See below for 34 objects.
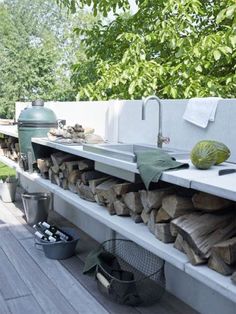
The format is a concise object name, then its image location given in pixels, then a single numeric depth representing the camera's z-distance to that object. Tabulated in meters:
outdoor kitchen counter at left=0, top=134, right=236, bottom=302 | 1.26
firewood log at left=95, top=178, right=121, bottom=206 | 2.08
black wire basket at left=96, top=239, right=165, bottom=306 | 1.90
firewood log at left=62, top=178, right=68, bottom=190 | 2.66
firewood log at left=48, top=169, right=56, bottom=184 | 2.86
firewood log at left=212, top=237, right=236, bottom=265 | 1.28
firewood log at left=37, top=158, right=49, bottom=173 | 2.97
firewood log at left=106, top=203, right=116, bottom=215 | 2.05
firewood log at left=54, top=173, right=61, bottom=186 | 2.76
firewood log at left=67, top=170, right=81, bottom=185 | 2.53
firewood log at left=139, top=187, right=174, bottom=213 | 1.72
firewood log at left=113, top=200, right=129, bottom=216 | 1.97
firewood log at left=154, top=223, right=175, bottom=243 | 1.60
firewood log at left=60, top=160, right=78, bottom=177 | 2.60
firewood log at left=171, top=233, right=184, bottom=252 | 1.49
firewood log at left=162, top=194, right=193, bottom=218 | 1.57
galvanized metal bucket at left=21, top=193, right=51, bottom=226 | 3.10
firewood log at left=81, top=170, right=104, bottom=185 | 2.41
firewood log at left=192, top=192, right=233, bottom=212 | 1.47
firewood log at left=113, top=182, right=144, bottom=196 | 1.98
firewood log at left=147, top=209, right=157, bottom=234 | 1.70
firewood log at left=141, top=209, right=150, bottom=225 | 1.80
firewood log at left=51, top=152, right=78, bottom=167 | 2.76
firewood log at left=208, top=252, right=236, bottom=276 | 1.29
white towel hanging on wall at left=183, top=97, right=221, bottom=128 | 2.01
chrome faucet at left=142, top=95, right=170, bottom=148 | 2.20
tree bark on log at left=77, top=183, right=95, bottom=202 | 2.32
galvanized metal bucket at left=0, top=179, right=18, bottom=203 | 3.96
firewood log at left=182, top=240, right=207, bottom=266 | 1.37
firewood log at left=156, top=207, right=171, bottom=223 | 1.64
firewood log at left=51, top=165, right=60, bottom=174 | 2.76
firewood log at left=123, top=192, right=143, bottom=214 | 1.87
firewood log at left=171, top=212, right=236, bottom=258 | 1.38
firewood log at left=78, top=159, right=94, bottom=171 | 2.49
